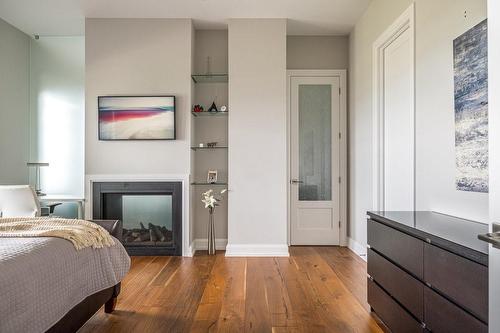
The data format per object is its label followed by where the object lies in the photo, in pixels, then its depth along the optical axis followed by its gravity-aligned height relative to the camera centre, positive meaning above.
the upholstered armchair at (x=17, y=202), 3.33 -0.34
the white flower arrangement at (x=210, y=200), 4.39 -0.42
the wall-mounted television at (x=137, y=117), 4.32 +0.59
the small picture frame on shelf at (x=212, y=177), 4.61 -0.14
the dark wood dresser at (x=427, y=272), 1.41 -0.52
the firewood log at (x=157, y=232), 4.41 -0.82
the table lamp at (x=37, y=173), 4.60 -0.09
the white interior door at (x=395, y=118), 3.03 +0.46
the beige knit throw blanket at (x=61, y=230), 1.99 -0.37
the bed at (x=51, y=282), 1.43 -0.56
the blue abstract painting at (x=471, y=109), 1.96 +0.33
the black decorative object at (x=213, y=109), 4.54 +0.73
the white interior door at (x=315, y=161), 4.84 +0.07
